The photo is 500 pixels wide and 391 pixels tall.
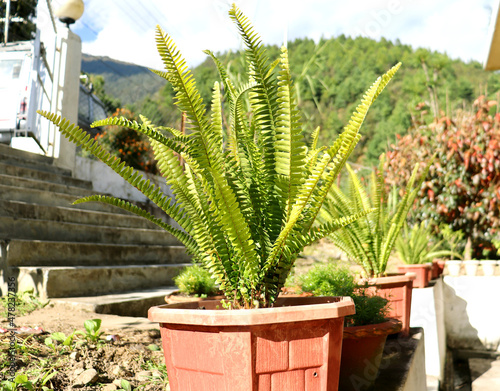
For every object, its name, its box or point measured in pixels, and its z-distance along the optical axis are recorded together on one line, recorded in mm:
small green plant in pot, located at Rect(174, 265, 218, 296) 2463
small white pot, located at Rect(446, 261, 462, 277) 5406
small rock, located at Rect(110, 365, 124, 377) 1545
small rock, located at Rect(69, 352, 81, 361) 1578
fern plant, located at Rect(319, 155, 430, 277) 2391
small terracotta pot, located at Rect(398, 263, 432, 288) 3541
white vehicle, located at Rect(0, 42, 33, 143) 5250
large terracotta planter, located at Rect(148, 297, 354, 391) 921
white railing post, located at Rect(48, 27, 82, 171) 5188
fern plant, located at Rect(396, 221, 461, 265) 4386
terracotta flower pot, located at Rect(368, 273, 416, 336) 2238
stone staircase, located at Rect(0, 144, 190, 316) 2691
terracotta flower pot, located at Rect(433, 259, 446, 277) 4894
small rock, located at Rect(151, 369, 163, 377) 1577
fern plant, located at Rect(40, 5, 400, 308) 986
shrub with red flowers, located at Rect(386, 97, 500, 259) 5207
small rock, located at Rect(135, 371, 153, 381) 1549
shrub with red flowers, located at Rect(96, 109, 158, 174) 6828
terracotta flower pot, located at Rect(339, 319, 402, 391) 1534
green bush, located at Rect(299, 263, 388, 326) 1672
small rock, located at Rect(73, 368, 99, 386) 1428
